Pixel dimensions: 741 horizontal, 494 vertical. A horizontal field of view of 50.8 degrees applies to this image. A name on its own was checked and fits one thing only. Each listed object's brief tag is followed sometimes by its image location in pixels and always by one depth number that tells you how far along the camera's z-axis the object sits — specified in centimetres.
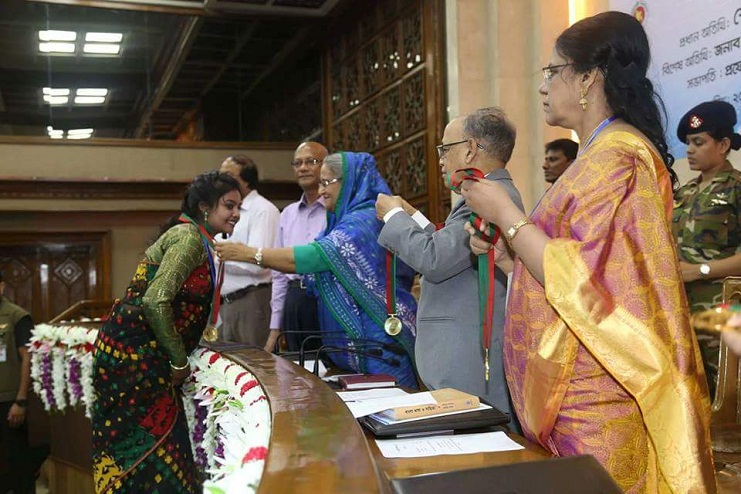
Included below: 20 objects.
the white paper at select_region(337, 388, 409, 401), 186
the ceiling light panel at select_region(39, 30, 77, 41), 880
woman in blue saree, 271
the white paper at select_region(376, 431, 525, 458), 134
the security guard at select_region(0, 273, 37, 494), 537
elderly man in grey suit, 212
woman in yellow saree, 139
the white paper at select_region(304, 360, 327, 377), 271
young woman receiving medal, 278
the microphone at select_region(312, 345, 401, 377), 262
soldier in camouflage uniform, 301
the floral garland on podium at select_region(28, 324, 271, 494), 114
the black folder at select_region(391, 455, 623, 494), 105
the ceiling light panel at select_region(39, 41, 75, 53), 890
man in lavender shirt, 358
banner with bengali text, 350
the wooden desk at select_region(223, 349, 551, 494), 95
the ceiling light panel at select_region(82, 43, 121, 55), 911
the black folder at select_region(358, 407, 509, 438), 144
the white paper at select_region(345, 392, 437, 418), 154
